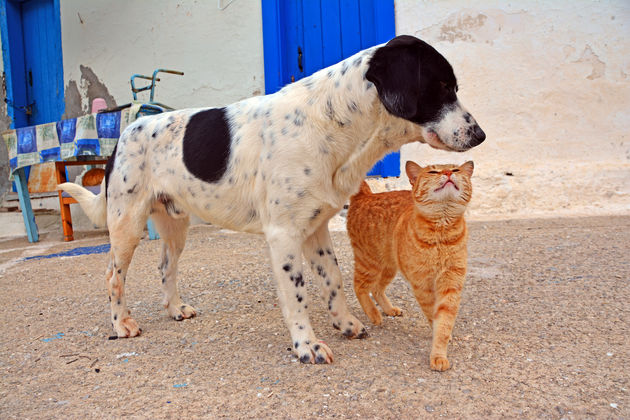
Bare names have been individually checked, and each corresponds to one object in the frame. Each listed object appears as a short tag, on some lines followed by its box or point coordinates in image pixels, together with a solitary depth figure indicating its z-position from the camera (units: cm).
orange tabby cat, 174
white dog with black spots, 177
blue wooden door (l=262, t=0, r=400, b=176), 534
